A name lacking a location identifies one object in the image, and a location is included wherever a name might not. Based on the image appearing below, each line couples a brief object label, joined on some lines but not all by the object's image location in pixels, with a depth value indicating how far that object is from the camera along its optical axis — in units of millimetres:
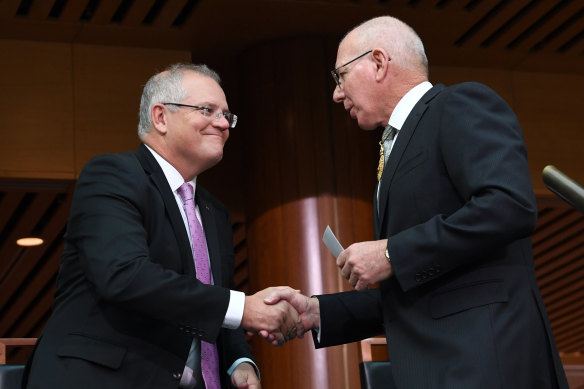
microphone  1487
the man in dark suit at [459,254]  2367
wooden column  5531
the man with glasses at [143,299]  2523
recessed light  7625
